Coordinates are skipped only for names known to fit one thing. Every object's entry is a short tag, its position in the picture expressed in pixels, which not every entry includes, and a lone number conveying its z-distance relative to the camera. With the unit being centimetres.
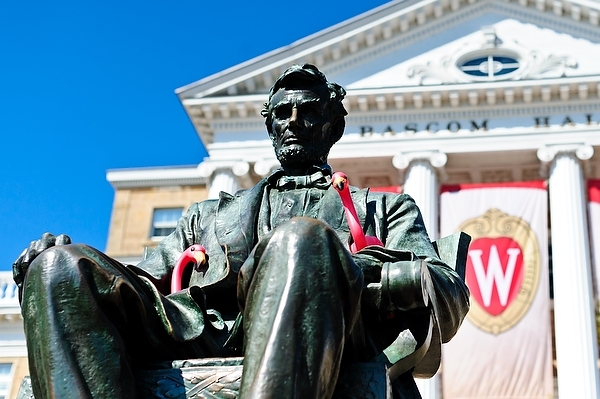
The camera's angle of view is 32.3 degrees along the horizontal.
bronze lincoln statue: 207
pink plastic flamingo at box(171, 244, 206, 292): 274
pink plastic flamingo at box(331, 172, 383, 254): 267
